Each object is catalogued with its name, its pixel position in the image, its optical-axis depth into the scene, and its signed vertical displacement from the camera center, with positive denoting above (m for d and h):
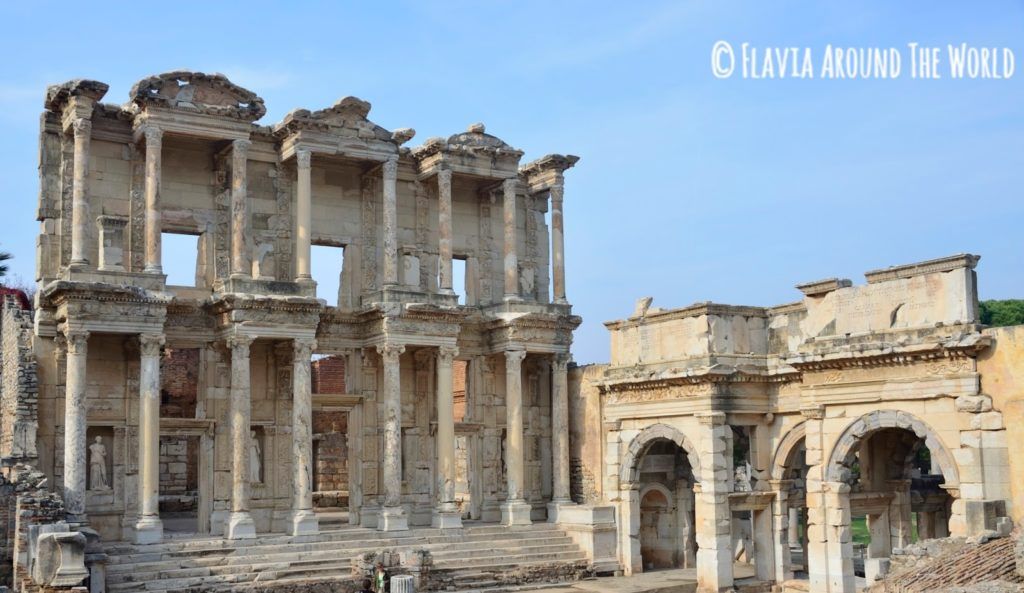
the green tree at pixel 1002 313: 54.03 +5.08
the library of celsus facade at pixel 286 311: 23.02 +2.58
